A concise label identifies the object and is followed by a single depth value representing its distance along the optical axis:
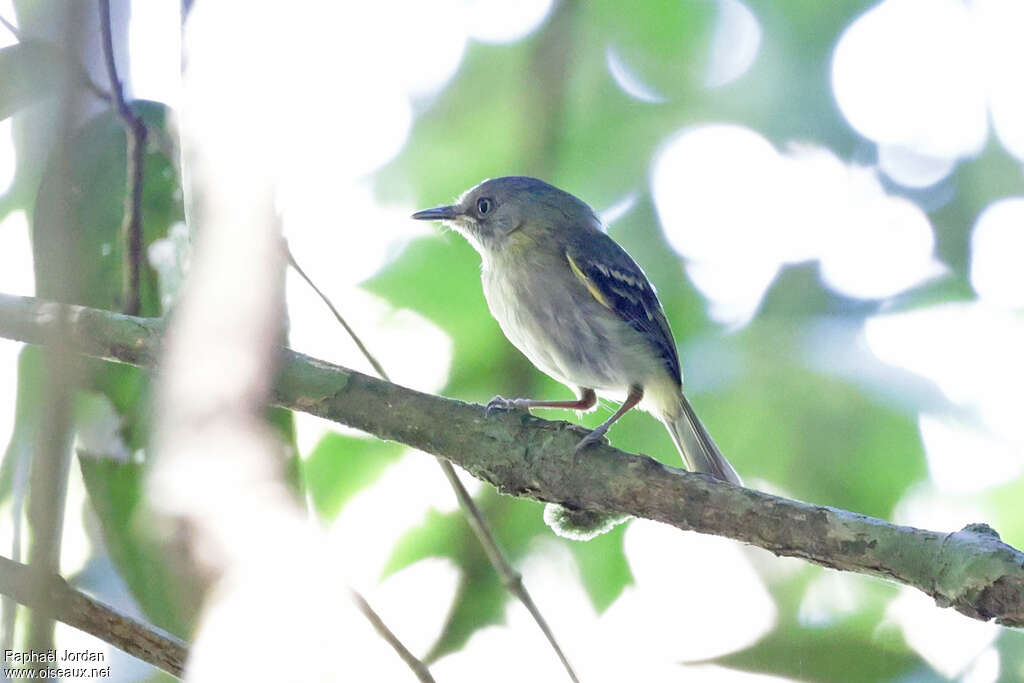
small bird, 7.80
